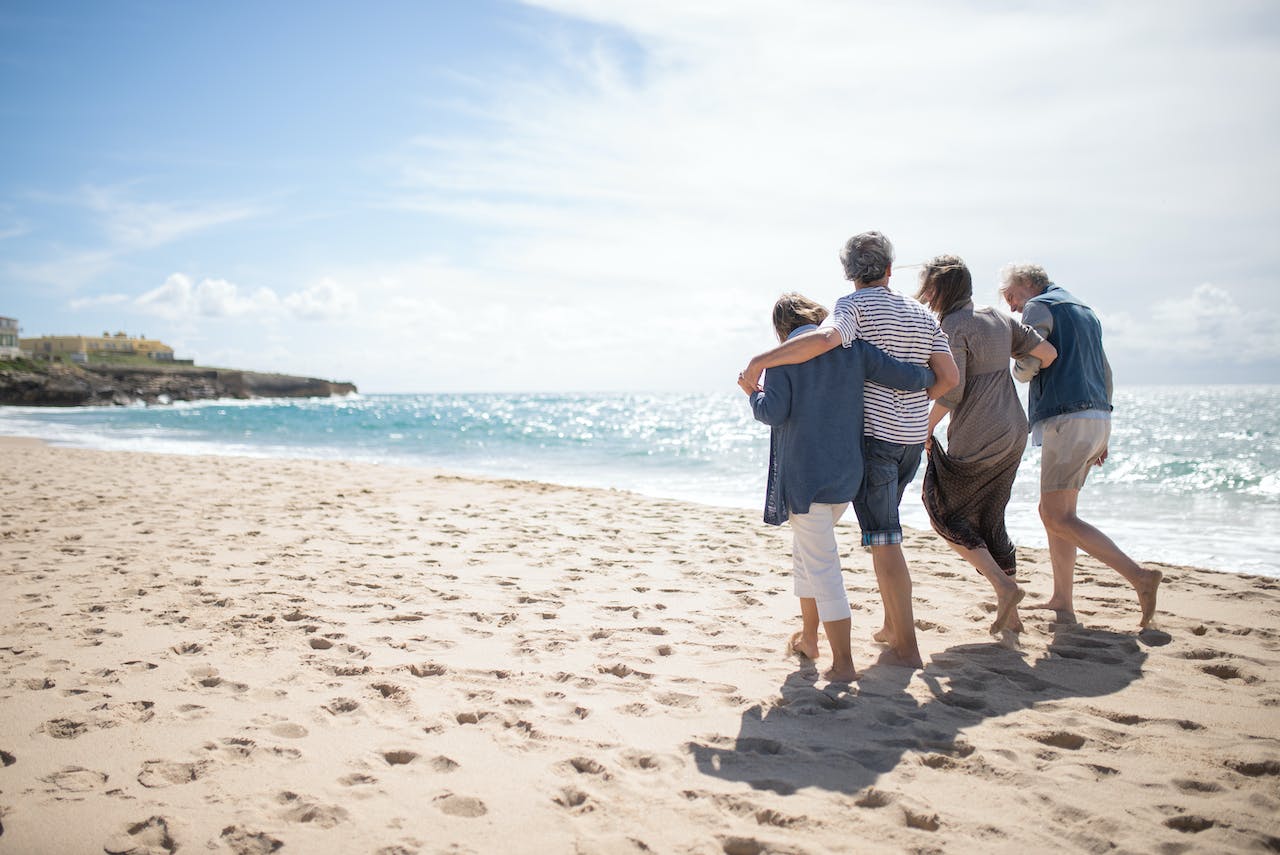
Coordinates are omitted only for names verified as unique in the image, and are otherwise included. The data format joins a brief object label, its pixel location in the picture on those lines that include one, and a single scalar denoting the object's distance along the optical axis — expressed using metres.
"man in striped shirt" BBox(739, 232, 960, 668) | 3.24
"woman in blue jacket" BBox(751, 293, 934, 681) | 3.16
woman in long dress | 3.69
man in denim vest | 3.91
